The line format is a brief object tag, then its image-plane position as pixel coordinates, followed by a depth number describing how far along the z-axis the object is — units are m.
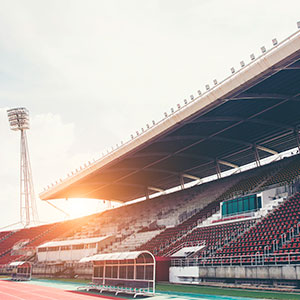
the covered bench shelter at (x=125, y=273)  21.72
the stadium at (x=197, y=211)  22.16
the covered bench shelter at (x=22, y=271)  37.19
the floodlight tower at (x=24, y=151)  67.62
